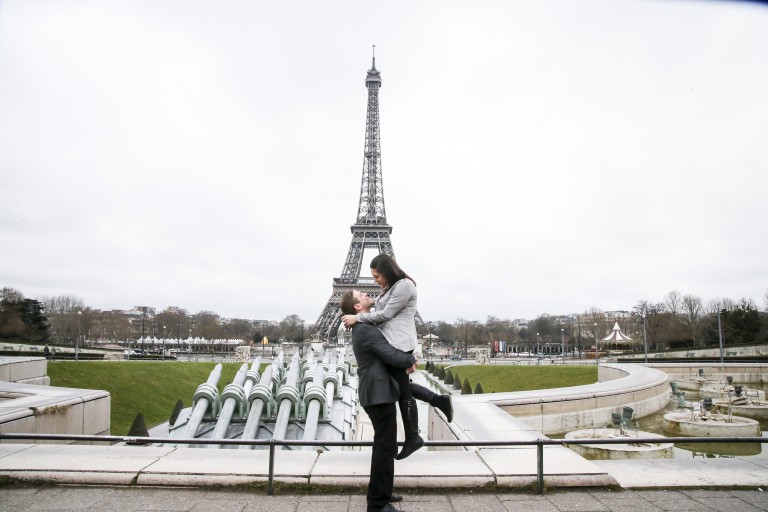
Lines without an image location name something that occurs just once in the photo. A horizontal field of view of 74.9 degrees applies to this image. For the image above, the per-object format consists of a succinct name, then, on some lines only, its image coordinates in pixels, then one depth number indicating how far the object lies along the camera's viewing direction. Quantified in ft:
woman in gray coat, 13.85
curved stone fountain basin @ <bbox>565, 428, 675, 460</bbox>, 28.81
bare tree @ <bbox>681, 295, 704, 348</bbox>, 222.89
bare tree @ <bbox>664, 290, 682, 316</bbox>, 277.09
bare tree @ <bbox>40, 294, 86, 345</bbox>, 241.59
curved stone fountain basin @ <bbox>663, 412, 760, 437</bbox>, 38.40
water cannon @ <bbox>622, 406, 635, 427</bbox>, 35.56
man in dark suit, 13.08
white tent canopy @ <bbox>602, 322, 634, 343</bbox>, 166.88
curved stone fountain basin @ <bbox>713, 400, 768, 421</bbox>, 48.83
